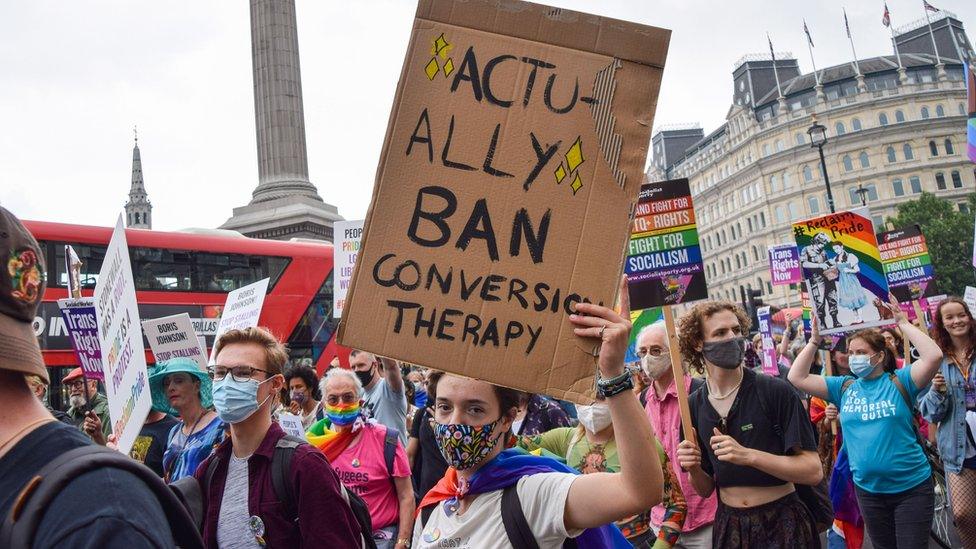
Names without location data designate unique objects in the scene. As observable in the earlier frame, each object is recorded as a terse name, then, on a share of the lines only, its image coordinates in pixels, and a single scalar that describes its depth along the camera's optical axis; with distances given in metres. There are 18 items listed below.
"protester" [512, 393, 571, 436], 5.59
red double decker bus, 13.84
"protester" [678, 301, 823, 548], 3.72
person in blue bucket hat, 4.46
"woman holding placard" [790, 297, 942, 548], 5.07
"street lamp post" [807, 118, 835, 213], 22.47
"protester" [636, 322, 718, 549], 4.35
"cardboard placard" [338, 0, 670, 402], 2.18
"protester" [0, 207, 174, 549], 1.11
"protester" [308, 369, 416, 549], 4.69
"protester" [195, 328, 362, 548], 2.77
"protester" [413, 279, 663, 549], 2.12
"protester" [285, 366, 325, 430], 6.66
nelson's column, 31.86
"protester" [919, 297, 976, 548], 5.73
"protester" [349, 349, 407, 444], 5.64
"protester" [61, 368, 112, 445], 5.84
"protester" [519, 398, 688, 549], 4.32
